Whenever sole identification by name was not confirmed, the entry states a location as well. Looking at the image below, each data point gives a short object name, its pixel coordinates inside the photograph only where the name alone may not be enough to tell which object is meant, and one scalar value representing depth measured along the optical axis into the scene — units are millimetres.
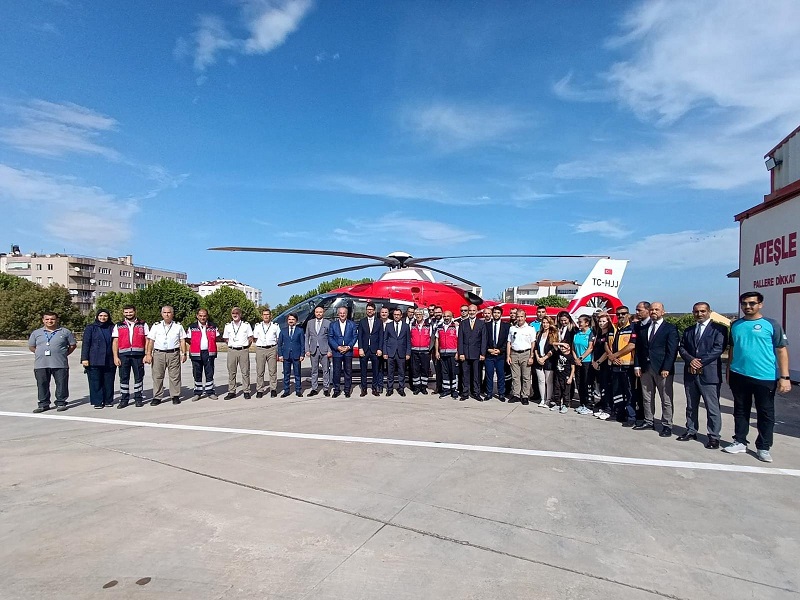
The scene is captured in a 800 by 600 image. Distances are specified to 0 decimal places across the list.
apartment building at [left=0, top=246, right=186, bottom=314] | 84938
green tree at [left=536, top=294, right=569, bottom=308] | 77750
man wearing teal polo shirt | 5133
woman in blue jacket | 7855
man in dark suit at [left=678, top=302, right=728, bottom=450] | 5629
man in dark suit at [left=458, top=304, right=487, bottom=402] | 8492
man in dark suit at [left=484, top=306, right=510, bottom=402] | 8492
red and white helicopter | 10773
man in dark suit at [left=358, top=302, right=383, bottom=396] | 8977
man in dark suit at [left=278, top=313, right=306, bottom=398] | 8969
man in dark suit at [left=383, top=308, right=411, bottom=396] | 8945
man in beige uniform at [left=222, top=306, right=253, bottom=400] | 8672
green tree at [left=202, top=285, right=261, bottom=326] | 55125
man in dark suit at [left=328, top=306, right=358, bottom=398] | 8859
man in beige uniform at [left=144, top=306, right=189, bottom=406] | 8242
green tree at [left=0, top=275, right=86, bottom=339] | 41938
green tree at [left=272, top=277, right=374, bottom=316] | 54812
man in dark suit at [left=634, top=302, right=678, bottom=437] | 6117
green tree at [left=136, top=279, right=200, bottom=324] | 49312
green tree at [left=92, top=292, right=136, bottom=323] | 58094
